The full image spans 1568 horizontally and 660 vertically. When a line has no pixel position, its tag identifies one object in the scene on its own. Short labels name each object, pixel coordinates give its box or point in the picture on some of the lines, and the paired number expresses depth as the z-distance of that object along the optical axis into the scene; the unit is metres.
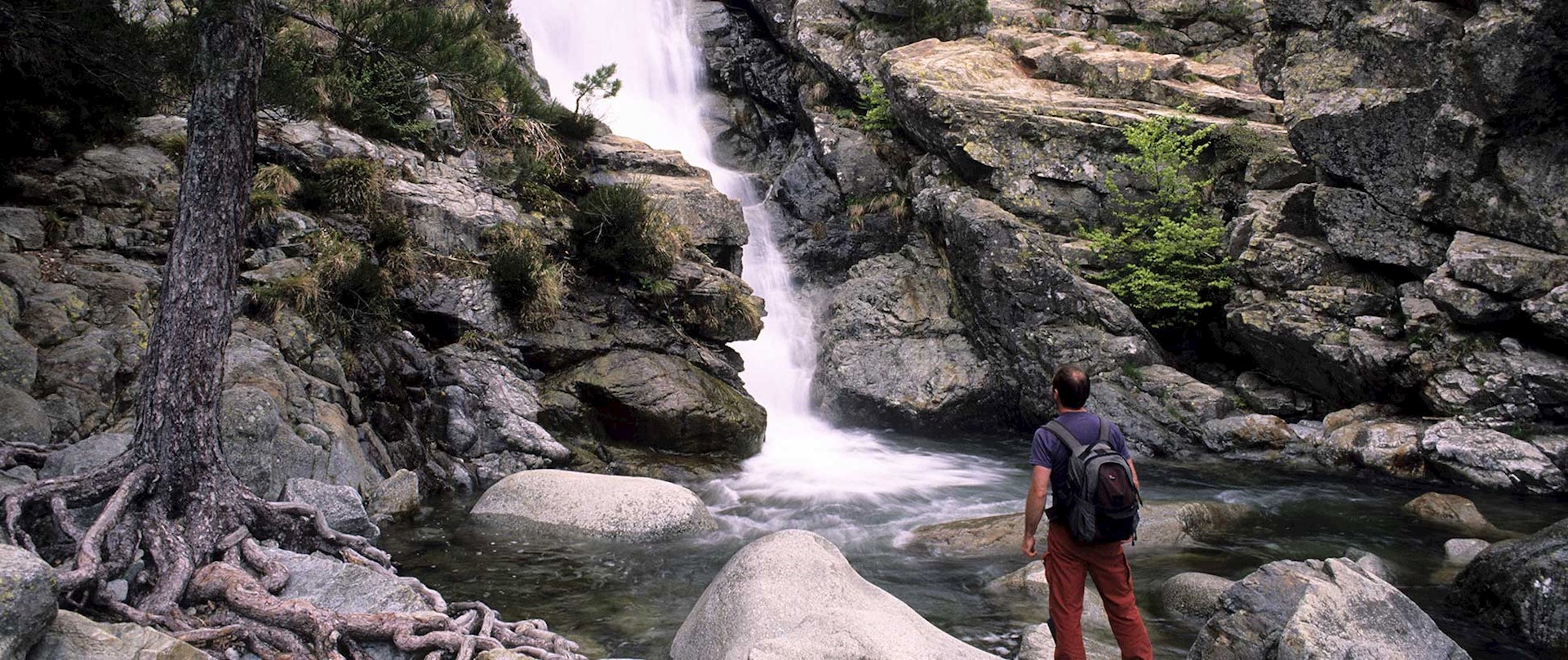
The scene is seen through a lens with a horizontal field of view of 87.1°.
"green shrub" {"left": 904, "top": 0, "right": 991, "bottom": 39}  22.78
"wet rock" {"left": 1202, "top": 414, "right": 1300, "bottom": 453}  14.18
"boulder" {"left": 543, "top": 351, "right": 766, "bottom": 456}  12.05
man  4.86
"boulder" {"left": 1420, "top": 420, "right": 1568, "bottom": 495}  11.56
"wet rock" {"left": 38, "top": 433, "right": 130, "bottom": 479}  5.83
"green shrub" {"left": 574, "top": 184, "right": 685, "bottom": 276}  13.27
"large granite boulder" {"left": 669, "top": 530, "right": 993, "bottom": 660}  5.05
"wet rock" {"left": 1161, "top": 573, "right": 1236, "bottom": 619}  7.24
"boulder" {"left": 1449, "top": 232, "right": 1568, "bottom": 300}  12.09
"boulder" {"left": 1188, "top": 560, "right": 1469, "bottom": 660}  5.11
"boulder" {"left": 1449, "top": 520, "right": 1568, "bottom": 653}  6.51
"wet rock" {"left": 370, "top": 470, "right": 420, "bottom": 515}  8.90
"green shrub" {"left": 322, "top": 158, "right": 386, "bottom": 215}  11.44
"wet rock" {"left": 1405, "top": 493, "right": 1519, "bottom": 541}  9.96
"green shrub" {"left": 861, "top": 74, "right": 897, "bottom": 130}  21.39
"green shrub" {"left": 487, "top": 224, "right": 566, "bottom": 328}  12.01
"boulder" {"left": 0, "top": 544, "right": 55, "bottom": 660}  3.42
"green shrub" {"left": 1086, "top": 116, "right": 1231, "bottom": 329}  16.19
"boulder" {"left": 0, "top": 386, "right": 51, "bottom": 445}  6.14
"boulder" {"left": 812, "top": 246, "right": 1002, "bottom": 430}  17.33
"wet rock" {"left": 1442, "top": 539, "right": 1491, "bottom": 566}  8.94
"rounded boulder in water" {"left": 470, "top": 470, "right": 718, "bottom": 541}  8.99
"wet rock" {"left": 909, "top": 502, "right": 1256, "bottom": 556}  9.30
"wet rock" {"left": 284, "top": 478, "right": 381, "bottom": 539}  6.64
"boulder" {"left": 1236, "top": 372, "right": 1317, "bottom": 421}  15.02
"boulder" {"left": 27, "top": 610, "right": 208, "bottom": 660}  3.69
